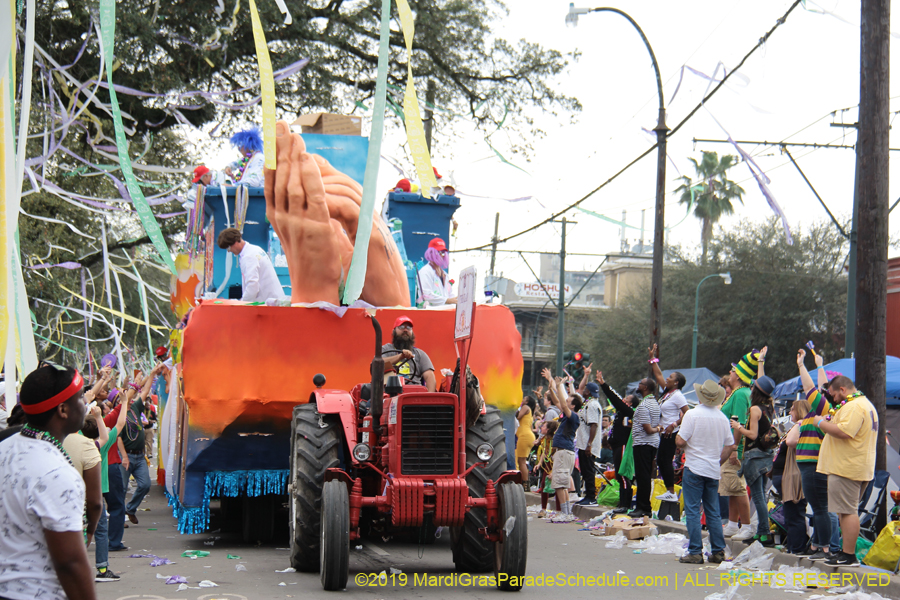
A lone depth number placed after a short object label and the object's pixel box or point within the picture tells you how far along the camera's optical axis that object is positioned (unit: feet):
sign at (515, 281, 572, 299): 230.07
